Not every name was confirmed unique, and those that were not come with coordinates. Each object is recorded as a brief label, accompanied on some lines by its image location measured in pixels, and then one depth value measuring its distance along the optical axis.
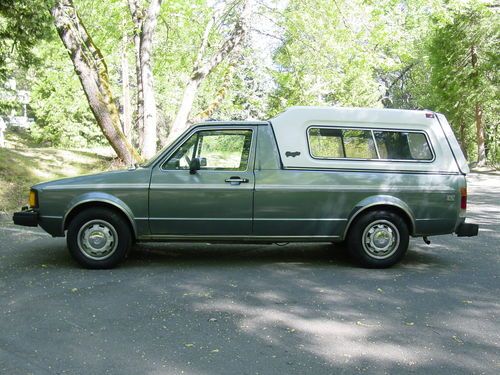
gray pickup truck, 6.75
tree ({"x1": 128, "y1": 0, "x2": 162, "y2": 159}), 14.62
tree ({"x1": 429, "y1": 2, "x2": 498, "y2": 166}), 32.66
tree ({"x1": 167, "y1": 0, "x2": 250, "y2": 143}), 15.66
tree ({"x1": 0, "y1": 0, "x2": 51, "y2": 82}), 10.12
